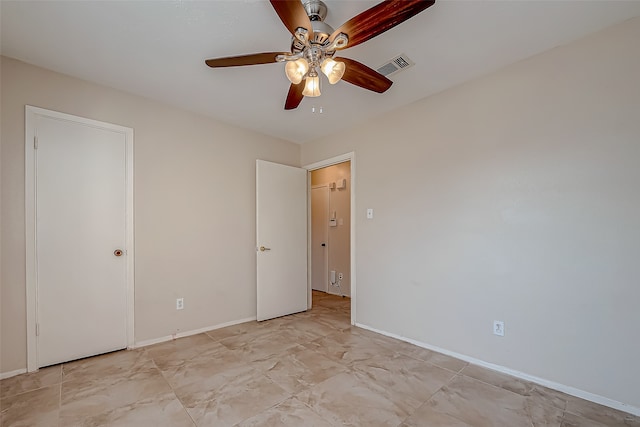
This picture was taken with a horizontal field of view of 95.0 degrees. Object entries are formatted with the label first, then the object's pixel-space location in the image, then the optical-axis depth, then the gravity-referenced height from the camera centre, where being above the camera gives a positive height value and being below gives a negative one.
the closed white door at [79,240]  2.37 -0.18
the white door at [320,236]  5.37 -0.38
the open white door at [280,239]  3.66 -0.30
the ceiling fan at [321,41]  1.33 +0.93
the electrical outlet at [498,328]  2.31 -0.90
